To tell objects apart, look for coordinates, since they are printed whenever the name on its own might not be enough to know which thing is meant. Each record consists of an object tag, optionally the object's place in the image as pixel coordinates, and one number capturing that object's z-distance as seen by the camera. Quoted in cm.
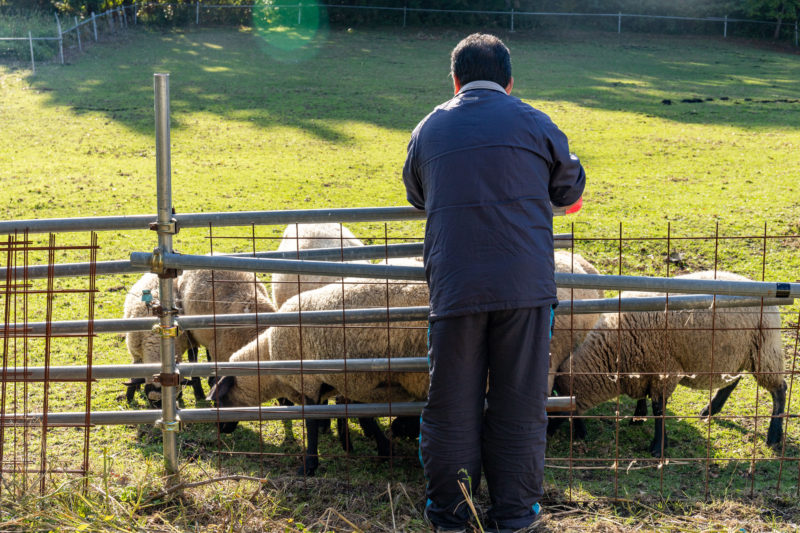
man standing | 338
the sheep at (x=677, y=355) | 609
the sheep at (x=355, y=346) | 552
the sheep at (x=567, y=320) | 612
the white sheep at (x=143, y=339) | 687
